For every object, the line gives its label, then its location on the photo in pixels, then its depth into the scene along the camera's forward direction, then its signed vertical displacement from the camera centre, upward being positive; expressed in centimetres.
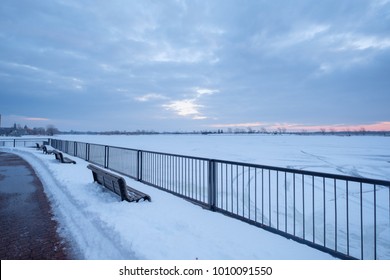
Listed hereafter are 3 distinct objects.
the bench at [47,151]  1996 -97
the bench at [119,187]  641 -127
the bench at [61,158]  1389 -109
